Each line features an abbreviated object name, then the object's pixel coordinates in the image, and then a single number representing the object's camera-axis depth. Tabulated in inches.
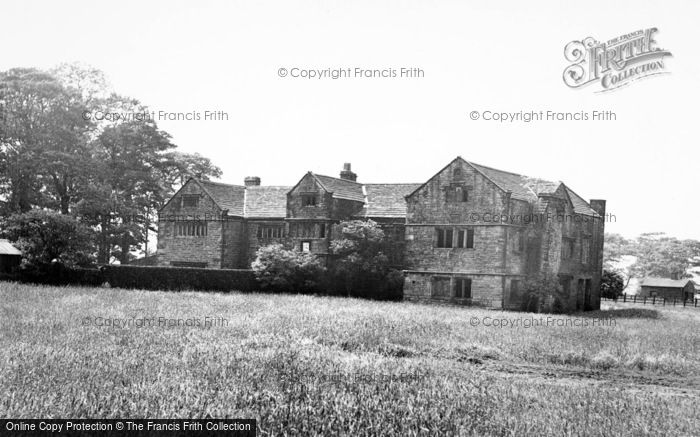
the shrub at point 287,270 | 1907.0
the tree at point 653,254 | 3932.1
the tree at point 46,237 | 1827.0
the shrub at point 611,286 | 2674.7
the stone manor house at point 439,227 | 1736.0
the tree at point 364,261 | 1891.0
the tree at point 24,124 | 2186.3
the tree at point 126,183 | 2310.5
